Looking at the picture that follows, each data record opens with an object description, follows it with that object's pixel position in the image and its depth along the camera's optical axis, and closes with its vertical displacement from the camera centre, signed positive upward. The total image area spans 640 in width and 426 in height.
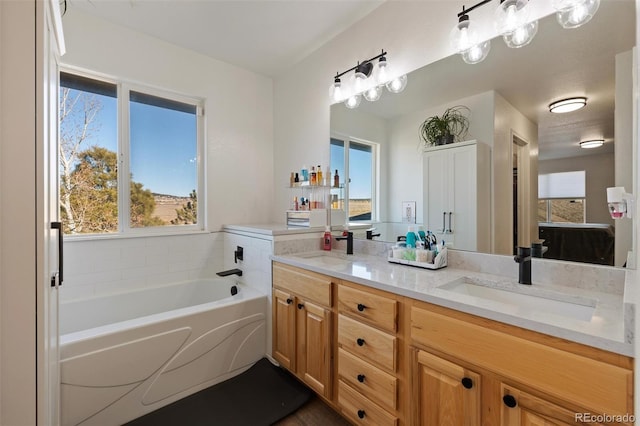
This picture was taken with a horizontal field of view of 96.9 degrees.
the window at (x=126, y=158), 2.21 +0.46
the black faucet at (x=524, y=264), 1.29 -0.24
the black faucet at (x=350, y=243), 2.16 -0.24
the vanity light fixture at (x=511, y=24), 1.25 +0.92
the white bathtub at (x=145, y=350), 1.51 -0.86
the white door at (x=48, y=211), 0.82 +0.00
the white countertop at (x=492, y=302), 0.80 -0.34
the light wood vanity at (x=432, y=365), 0.82 -0.58
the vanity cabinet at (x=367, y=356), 1.29 -0.71
